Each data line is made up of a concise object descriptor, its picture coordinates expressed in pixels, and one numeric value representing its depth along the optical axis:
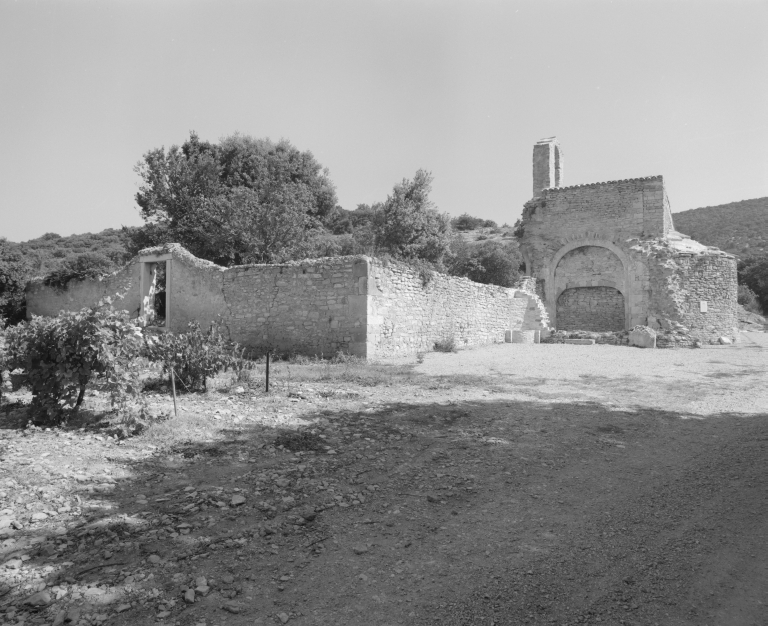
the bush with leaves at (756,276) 40.75
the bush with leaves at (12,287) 17.30
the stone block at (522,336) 18.34
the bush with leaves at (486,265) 30.05
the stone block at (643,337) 16.88
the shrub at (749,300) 38.31
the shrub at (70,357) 4.96
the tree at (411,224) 24.02
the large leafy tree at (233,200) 17.34
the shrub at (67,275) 15.91
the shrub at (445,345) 14.01
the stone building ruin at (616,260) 18.66
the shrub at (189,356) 6.74
